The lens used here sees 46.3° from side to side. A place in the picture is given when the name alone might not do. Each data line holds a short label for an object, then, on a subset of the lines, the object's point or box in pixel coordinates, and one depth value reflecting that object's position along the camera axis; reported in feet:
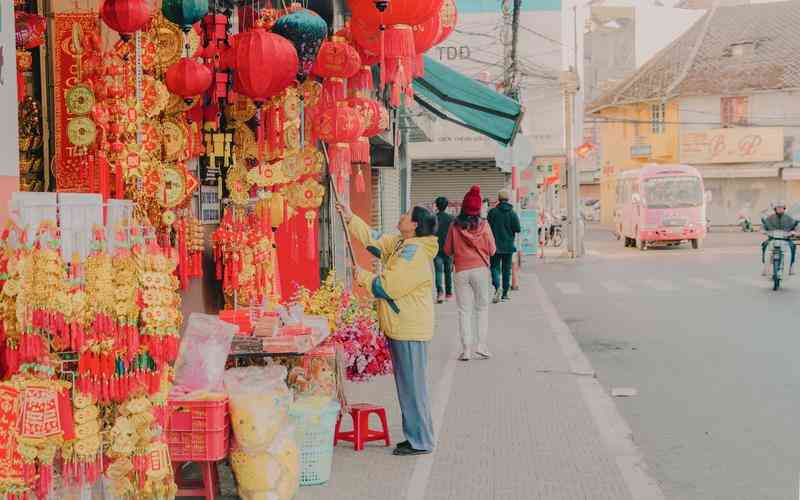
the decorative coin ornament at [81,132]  22.08
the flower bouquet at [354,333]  24.62
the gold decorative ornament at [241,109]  26.96
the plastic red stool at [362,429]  23.84
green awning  41.29
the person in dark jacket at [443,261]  53.57
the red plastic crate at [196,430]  18.11
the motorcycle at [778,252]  61.31
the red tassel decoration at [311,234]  29.32
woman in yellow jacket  22.57
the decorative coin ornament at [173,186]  23.25
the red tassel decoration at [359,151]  32.65
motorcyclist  63.77
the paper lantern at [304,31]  23.66
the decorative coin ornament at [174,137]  23.68
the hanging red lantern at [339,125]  29.58
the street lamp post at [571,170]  99.25
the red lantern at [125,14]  18.99
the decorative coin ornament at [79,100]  22.29
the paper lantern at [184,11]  20.84
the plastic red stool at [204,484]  18.66
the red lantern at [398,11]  24.09
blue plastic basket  20.67
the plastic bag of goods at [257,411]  18.35
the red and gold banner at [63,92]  22.22
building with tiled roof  162.91
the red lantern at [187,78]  22.75
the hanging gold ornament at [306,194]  28.58
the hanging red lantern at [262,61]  22.79
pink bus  114.52
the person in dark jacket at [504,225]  54.65
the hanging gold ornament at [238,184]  27.14
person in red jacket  36.63
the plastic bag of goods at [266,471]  18.54
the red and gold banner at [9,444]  14.12
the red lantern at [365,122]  30.55
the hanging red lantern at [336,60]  28.37
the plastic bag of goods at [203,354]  18.93
